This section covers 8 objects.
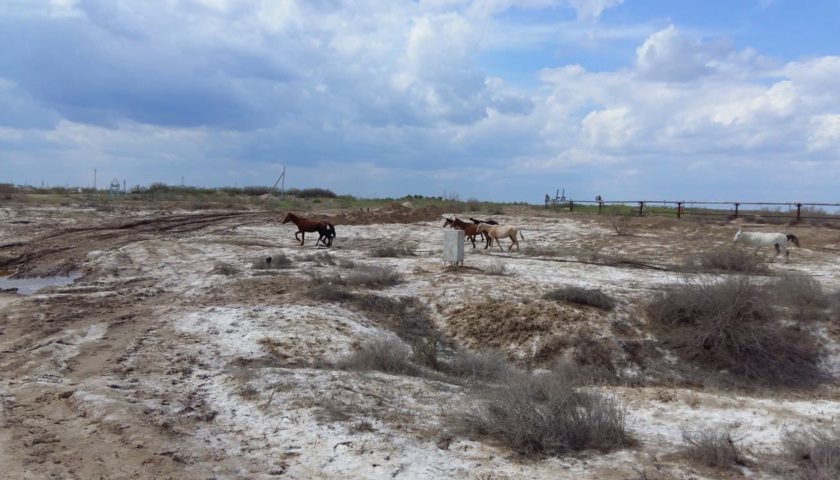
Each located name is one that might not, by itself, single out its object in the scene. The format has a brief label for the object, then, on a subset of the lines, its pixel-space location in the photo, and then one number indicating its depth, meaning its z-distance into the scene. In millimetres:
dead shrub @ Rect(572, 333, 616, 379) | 13782
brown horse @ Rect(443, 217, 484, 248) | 26922
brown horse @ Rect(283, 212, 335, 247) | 26781
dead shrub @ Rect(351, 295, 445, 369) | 13594
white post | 20062
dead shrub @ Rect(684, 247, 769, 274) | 21234
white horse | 24500
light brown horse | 26469
